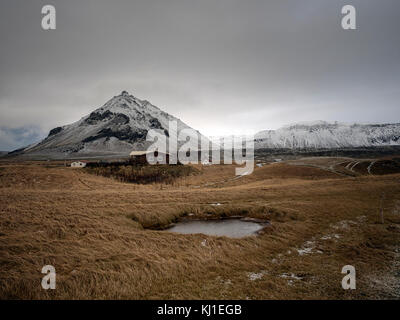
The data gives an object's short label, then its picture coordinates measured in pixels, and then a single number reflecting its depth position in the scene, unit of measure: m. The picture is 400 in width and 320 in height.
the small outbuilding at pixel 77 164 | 82.30
